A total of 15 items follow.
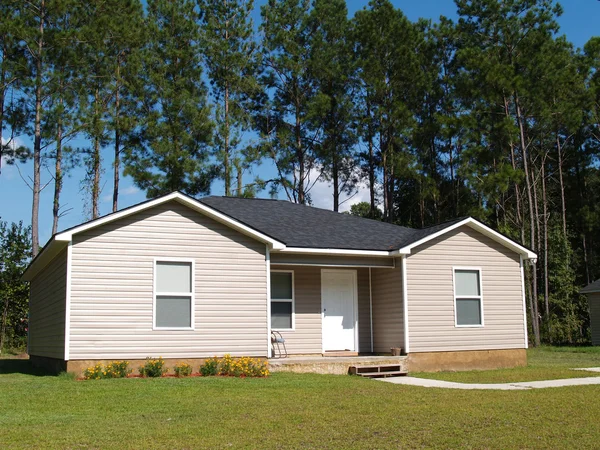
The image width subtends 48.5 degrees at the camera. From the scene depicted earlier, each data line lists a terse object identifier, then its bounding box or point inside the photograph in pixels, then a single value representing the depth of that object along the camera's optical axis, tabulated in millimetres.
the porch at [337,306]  16672
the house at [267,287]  13680
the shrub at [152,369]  13414
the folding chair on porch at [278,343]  16062
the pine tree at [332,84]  34719
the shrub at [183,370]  13734
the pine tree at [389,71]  34188
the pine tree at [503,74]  30641
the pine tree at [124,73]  30141
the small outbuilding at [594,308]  31125
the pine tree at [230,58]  32719
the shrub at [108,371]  13102
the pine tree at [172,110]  30141
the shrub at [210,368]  13922
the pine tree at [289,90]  34781
